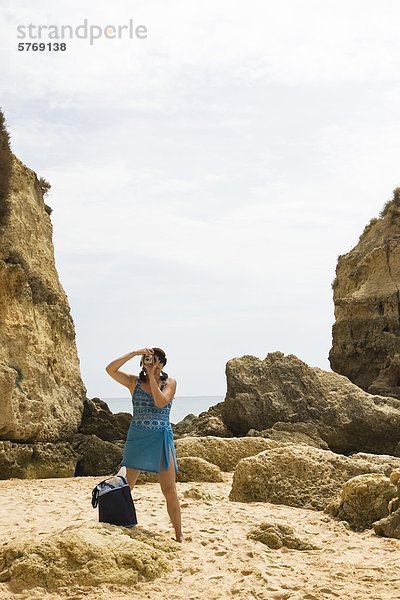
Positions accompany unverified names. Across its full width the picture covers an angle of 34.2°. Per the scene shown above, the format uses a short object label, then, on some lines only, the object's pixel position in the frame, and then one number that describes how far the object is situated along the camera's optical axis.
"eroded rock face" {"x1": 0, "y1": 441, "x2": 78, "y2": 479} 10.93
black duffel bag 5.46
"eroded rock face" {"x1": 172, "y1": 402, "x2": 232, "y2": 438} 13.60
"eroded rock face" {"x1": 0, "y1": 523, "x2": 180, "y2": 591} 4.46
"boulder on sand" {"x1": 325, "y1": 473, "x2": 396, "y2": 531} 7.12
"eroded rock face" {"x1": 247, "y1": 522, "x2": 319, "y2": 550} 5.87
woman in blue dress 5.66
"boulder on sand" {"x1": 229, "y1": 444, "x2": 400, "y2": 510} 8.12
